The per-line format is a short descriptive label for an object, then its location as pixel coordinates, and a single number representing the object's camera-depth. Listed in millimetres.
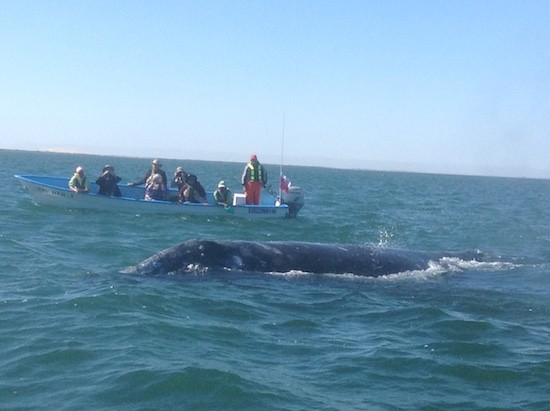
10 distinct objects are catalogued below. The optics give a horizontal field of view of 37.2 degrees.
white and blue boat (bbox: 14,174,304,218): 26000
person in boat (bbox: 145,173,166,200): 26969
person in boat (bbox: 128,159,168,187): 26447
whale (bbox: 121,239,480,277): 12828
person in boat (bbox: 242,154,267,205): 26958
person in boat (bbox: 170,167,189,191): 27394
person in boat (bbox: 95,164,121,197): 26594
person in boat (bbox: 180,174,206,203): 26578
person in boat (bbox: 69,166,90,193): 26125
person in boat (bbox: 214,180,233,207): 26500
